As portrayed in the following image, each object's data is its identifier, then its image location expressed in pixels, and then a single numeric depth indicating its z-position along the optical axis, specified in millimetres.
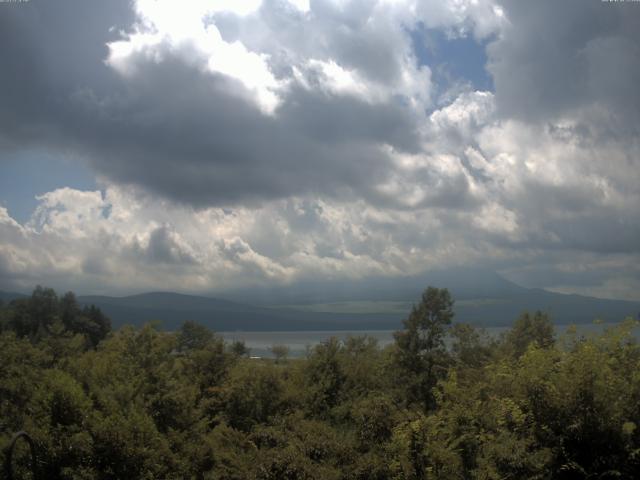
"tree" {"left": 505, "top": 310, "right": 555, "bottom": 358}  55812
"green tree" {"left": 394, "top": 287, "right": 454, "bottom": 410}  41219
